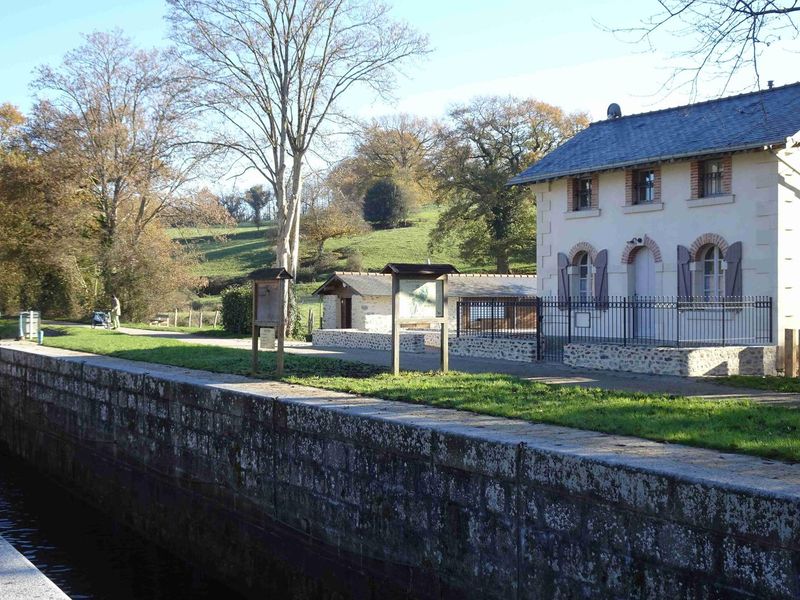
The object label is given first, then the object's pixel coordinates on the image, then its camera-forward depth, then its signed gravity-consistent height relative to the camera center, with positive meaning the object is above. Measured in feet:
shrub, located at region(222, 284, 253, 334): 123.75 +0.27
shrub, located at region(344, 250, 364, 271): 223.92 +11.96
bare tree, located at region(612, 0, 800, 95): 37.99 +12.04
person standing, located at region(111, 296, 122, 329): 135.36 +0.28
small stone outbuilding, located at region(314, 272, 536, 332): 121.29 +2.00
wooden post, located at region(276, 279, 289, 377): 50.19 -1.19
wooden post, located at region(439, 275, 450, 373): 51.26 -1.89
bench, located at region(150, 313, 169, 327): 159.02 -1.39
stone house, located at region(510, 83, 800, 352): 72.95 +9.03
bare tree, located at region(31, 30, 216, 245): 144.05 +25.84
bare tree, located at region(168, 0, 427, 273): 113.19 +27.59
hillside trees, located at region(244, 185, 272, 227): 361.10 +43.83
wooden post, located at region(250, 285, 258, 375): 52.80 -2.53
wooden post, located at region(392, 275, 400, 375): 49.67 -0.73
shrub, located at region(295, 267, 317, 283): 222.28 +8.59
